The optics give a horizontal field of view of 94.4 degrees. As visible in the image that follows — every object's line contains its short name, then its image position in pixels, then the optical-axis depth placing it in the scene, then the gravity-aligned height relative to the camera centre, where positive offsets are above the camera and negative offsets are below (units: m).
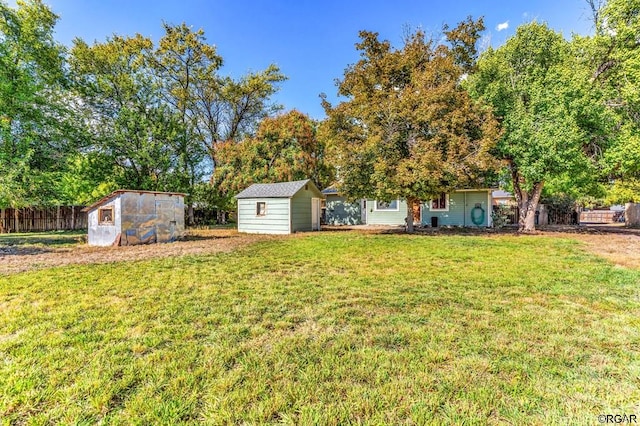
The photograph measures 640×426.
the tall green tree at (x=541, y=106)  11.74 +4.51
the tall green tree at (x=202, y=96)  20.70 +9.60
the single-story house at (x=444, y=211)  17.05 +0.28
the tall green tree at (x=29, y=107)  10.42 +4.53
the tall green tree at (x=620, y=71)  11.60 +6.06
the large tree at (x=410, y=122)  11.86 +3.99
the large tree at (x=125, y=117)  17.69 +6.28
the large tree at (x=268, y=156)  21.61 +4.52
